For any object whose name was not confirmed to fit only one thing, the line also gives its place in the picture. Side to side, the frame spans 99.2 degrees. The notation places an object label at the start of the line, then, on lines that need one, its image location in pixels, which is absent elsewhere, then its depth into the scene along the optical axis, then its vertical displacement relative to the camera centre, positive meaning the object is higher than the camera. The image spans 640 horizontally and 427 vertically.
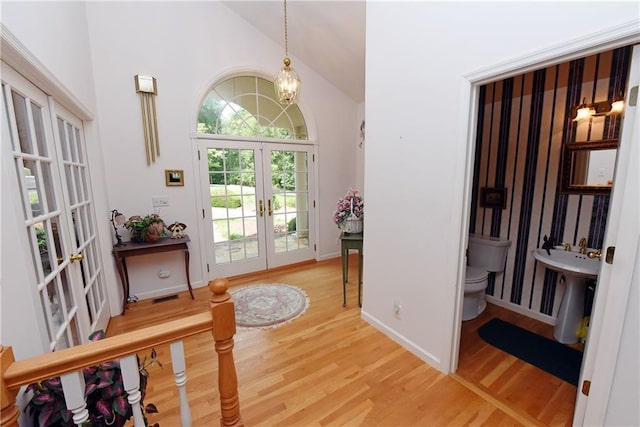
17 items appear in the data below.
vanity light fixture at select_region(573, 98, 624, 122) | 2.11 +0.56
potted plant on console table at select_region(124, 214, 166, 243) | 2.90 -0.49
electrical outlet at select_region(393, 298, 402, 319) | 2.28 -1.07
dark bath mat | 1.99 -1.36
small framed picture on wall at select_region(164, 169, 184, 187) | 3.15 +0.05
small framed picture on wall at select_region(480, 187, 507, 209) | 2.85 -0.19
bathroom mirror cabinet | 2.18 +0.11
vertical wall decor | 2.89 +0.75
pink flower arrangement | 2.87 -0.27
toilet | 2.53 -0.89
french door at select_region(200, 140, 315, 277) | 3.52 -0.32
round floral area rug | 2.69 -1.35
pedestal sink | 2.22 -0.98
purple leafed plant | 0.94 -0.78
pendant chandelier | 2.43 +0.87
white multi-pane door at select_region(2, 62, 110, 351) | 1.28 -0.14
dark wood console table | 2.77 -0.71
